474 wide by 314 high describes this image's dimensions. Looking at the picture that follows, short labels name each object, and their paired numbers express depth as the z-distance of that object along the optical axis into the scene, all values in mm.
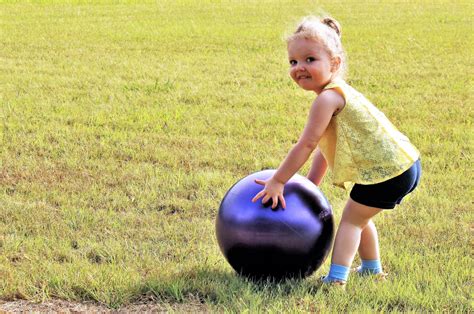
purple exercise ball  4340
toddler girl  4316
